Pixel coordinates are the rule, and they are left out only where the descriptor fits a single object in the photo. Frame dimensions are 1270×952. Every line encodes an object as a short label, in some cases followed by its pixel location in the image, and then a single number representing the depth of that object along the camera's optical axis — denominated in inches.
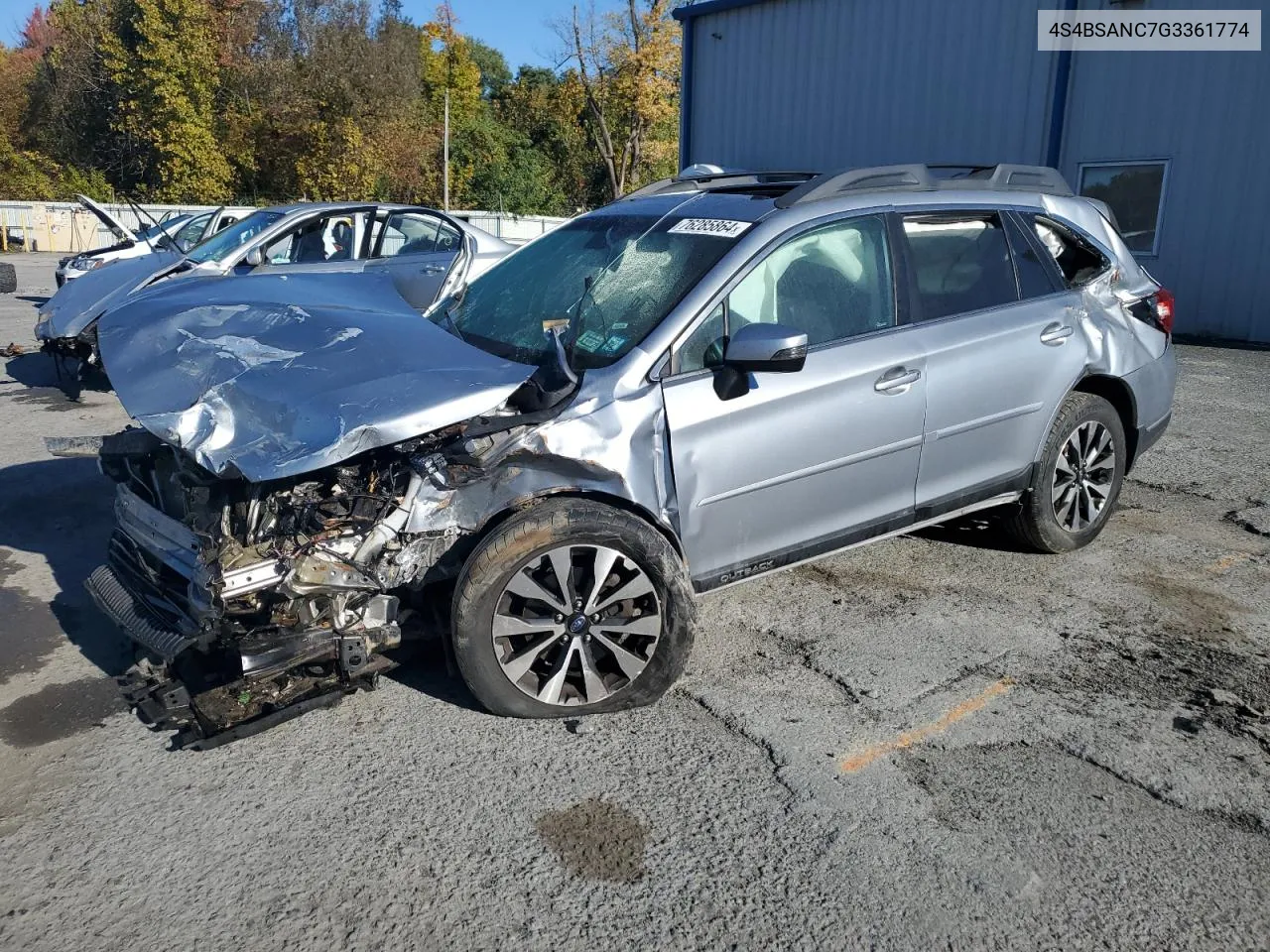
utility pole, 1509.0
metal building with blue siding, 483.8
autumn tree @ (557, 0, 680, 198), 1594.5
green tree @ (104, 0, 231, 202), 1381.6
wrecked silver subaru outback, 121.3
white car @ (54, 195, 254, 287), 475.5
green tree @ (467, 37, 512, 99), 2295.8
